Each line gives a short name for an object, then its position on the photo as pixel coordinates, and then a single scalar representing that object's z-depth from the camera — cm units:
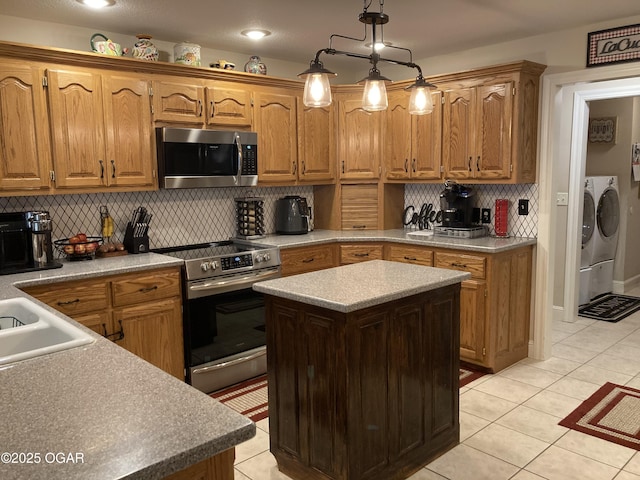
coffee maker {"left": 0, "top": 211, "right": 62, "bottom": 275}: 304
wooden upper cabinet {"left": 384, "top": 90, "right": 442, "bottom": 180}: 427
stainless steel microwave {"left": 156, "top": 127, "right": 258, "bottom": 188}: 360
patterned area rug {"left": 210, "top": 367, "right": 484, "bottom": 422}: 328
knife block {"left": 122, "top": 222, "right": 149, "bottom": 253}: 366
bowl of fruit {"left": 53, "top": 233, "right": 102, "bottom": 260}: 336
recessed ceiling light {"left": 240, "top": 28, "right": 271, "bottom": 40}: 361
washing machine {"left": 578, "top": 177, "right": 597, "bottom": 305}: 550
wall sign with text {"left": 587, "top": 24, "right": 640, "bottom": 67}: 342
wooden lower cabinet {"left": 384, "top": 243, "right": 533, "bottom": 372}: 371
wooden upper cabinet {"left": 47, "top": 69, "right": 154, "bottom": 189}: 320
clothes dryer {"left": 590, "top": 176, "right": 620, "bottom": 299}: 571
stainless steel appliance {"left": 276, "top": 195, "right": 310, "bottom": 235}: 453
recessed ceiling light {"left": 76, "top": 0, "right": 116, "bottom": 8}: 289
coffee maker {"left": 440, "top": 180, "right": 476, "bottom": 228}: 419
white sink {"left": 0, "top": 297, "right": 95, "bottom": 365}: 172
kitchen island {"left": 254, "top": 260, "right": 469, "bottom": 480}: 225
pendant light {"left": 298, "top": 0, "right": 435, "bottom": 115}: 226
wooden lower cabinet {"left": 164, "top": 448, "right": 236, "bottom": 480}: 123
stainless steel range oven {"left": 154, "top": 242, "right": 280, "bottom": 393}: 349
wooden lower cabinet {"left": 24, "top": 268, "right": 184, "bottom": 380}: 299
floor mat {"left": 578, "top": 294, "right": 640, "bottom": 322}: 523
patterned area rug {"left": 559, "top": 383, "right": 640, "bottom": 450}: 291
